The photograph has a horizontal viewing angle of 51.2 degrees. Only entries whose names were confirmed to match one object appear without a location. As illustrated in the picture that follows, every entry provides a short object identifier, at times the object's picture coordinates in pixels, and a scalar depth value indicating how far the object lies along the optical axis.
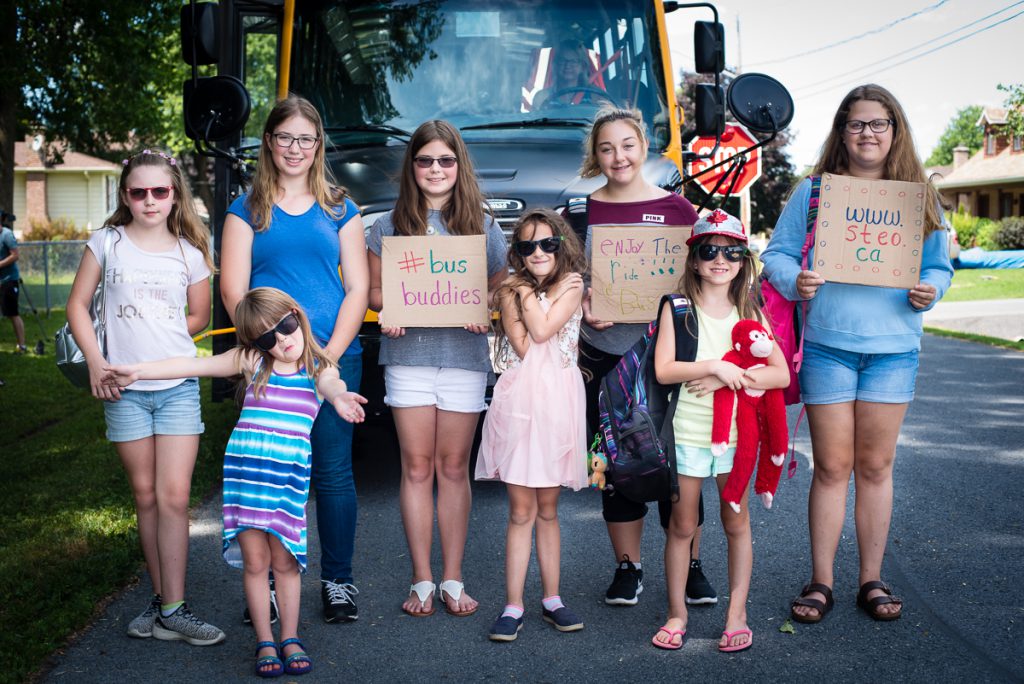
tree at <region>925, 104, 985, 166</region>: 125.94
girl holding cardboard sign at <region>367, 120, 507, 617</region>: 4.53
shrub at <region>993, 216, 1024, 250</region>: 35.78
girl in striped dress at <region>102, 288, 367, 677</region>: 3.87
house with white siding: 53.31
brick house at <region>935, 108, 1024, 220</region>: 46.38
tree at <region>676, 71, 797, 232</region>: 31.89
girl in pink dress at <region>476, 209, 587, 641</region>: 4.29
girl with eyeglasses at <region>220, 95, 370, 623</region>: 4.25
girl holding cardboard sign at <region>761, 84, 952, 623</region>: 4.36
